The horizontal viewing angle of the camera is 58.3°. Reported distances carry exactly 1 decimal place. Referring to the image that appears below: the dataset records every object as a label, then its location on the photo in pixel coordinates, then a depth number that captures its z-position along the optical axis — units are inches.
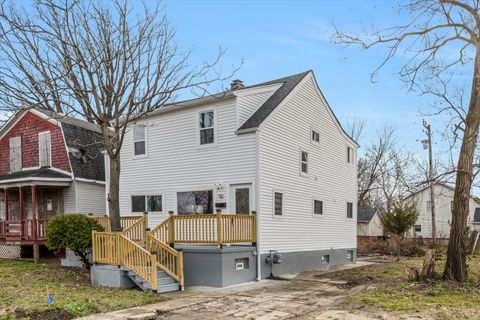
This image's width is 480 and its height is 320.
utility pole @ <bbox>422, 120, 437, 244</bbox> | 1049.0
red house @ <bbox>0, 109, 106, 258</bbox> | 729.0
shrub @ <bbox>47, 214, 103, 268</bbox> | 525.7
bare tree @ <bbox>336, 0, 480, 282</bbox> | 448.1
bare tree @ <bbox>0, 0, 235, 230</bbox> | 499.5
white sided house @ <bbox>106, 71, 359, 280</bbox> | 564.4
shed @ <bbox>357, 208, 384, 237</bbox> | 1489.9
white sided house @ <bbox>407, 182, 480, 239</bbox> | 1651.1
